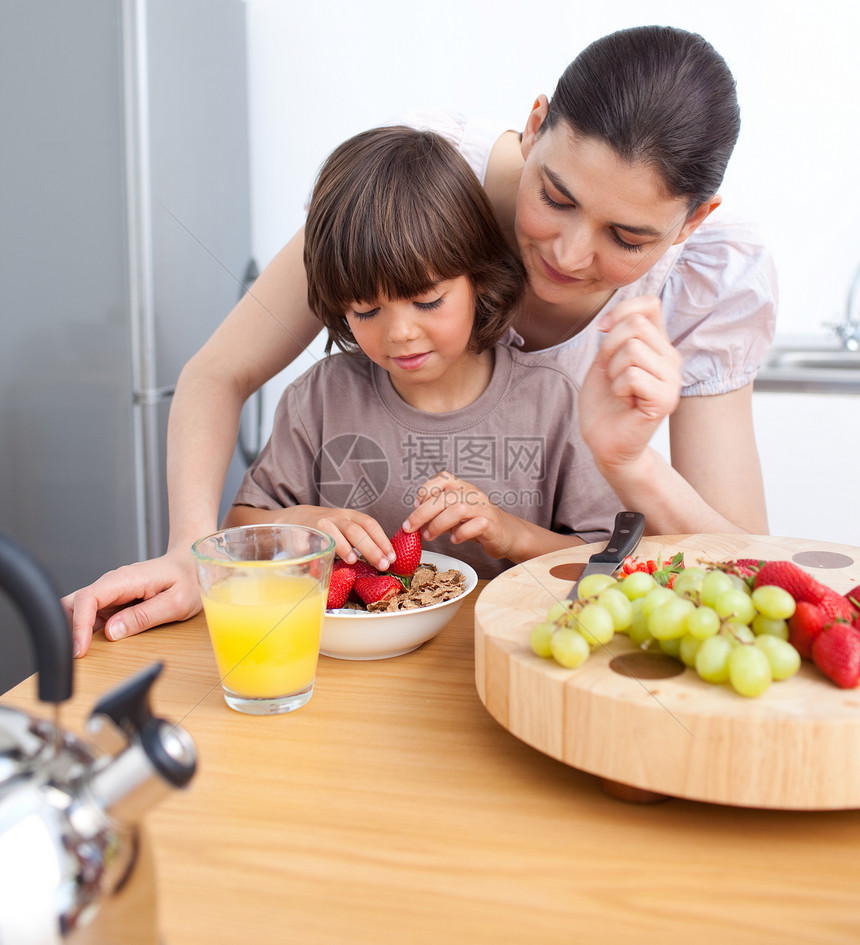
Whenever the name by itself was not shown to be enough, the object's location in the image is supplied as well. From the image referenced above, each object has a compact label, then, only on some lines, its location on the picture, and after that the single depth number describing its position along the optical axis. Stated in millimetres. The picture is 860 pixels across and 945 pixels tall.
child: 1055
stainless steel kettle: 333
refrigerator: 1878
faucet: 2434
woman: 900
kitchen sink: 2283
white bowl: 766
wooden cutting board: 532
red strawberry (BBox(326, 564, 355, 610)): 829
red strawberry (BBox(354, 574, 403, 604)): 827
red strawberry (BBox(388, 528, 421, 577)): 918
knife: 790
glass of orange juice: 691
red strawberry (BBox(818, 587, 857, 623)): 619
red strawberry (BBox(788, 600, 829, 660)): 604
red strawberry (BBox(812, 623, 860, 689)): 569
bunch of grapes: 572
